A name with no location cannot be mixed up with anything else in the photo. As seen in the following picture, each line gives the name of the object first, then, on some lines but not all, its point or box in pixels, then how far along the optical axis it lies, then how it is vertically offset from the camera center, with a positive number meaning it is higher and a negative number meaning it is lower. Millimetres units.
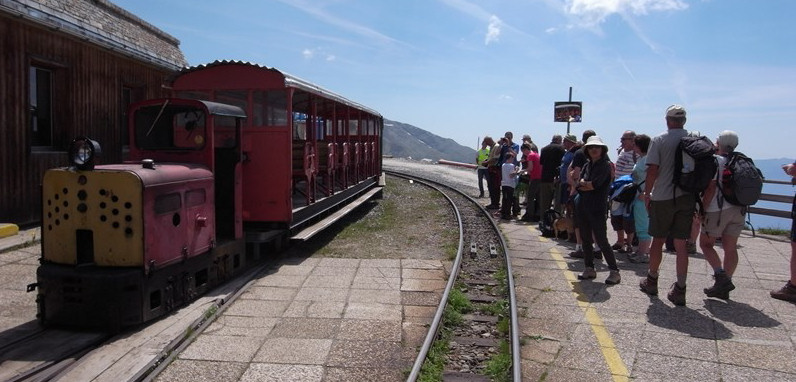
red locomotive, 5051 -498
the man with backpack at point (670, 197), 5898 -379
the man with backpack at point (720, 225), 6094 -674
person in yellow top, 16739 -117
